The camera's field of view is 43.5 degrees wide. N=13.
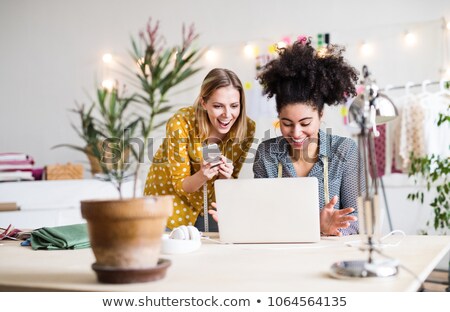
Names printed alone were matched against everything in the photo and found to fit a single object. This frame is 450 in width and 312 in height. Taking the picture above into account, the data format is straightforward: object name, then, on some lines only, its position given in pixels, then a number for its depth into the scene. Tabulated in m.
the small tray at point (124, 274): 0.99
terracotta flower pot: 0.96
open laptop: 1.52
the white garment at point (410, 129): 3.93
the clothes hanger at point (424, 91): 3.88
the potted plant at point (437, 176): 2.95
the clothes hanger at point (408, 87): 3.90
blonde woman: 2.23
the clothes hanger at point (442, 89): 3.74
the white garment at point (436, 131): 3.90
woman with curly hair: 2.04
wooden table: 0.99
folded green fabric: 1.59
